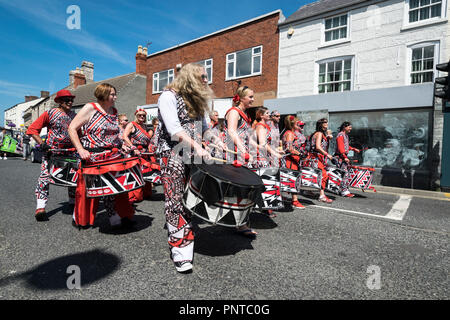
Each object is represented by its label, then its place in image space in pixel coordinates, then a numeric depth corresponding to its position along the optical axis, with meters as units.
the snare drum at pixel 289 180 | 4.77
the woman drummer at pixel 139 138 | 5.43
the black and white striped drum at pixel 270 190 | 3.87
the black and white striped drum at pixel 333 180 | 6.48
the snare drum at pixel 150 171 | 5.28
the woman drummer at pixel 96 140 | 3.23
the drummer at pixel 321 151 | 6.11
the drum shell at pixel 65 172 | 3.92
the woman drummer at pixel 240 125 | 3.39
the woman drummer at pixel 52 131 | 4.23
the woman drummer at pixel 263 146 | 4.16
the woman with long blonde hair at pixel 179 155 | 2.56
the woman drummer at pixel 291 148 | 5.64
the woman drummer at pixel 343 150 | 6.91
